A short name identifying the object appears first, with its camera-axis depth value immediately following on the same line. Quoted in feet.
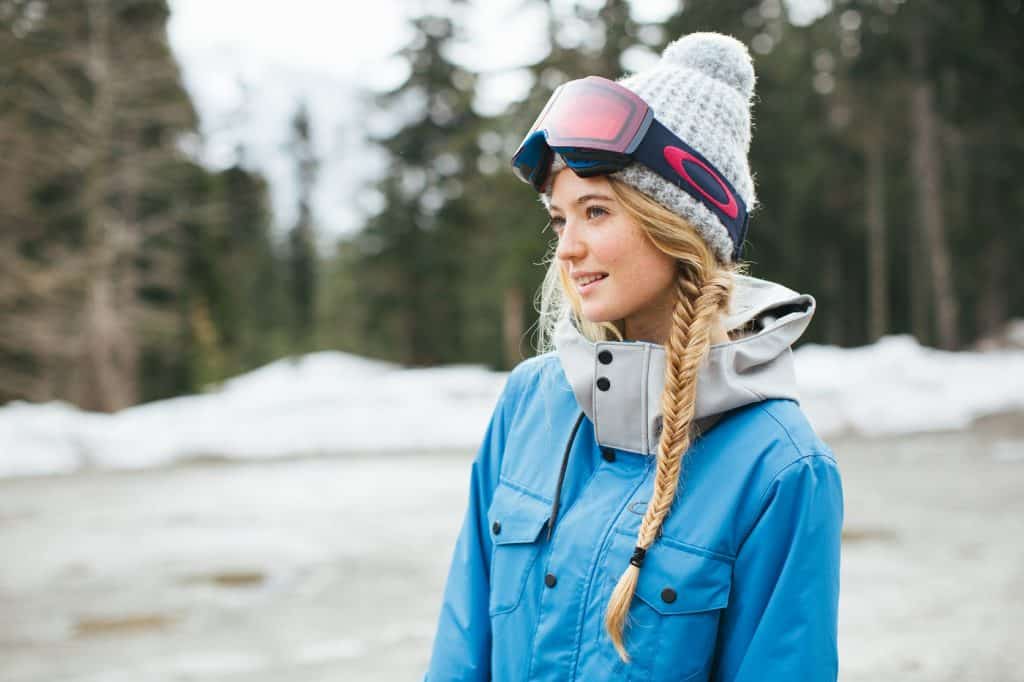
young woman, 5.42
